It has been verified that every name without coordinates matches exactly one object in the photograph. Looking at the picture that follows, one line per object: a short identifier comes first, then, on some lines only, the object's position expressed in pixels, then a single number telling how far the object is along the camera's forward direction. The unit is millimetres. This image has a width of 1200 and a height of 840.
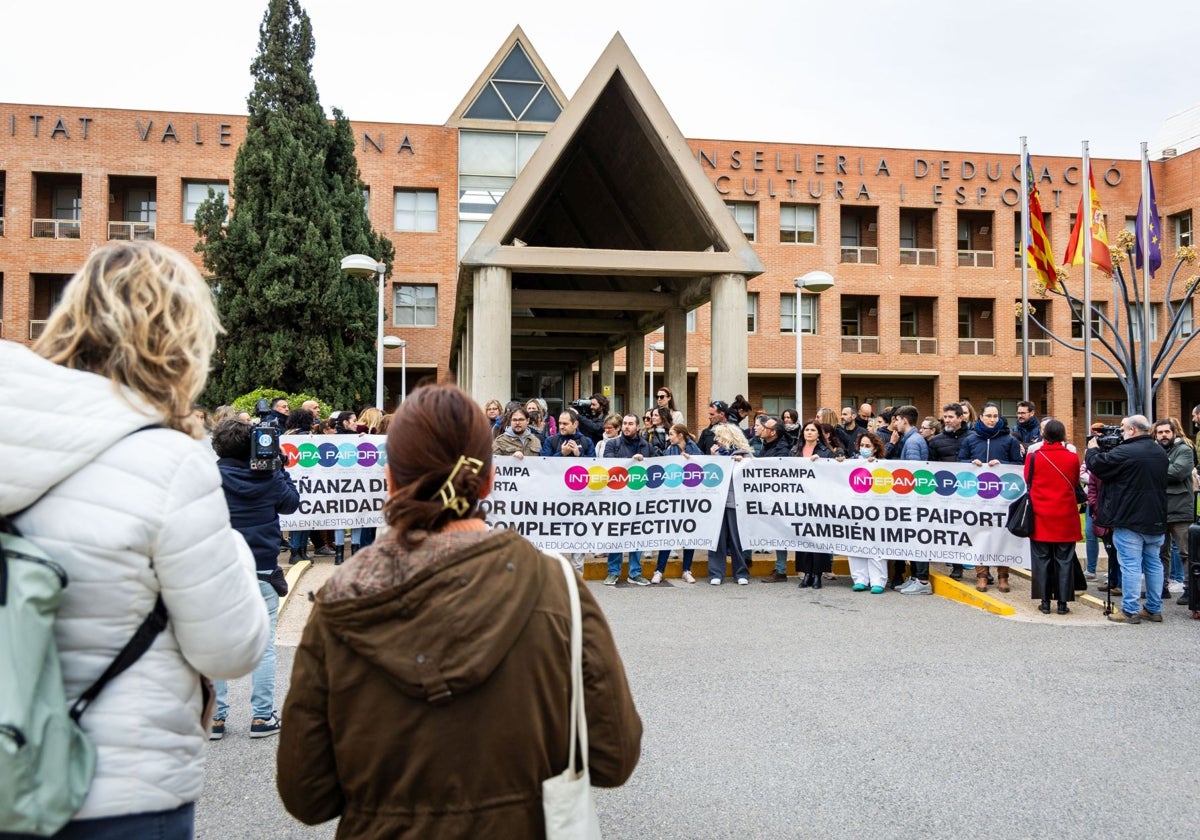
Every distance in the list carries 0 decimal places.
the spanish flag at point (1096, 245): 19781
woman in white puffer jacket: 1688
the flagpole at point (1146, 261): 20219
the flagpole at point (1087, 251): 19266
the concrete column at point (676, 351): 16781
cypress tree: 24391
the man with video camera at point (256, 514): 5008
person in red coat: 8578
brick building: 30844
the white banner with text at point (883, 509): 10016
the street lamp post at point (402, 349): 25953
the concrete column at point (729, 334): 13141
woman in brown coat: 1767
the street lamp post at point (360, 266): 15008
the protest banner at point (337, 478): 11094
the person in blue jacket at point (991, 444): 10203
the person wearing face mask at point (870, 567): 10086
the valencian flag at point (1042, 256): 19656
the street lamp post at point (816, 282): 16938
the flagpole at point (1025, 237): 19781
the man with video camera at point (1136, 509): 8258
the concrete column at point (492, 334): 12562
